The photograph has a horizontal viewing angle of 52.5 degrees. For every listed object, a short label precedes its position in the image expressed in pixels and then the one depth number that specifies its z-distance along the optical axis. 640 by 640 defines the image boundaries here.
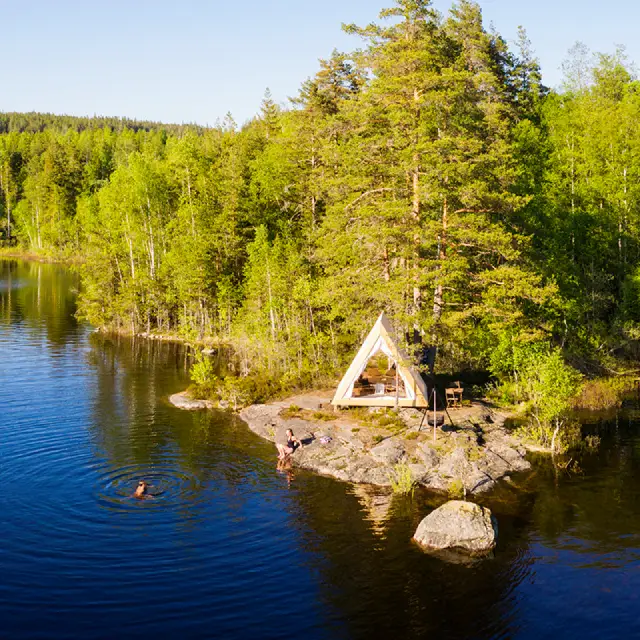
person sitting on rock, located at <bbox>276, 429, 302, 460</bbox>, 29.62
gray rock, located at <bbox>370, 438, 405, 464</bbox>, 28.28
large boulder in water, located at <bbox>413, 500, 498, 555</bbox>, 21.77
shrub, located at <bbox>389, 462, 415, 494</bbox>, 26.41
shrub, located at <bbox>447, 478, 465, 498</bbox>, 26.19
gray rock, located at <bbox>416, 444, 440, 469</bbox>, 28.05
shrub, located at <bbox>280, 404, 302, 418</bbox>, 34.19
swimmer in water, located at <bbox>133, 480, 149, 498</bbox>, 24.77
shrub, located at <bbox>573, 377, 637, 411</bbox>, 39.50
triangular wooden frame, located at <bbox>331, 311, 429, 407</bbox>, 32.12
